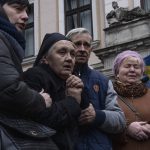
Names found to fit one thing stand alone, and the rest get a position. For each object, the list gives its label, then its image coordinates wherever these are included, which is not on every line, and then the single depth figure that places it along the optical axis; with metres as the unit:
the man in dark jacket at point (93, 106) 3.22
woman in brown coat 3.57
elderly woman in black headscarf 2.84
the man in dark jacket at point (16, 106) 2.59
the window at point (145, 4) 12.51
